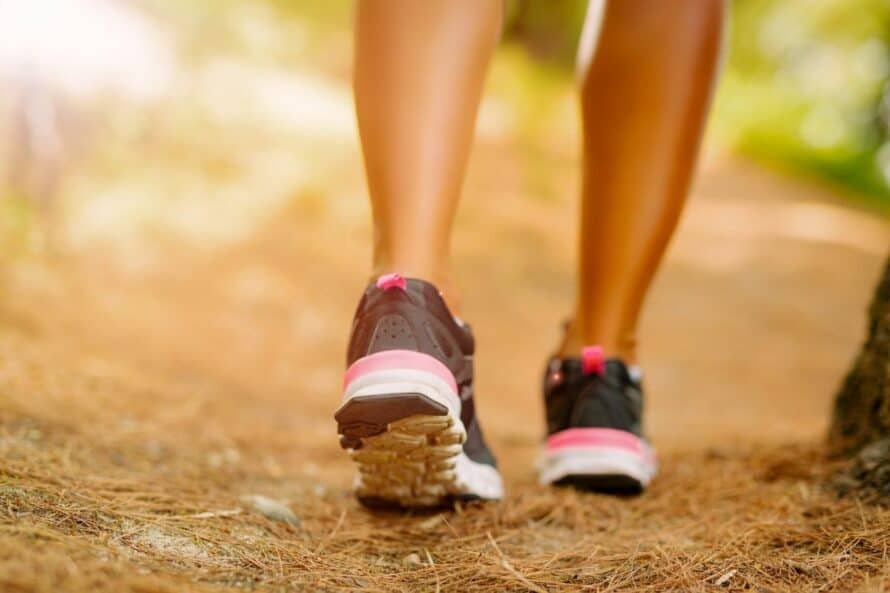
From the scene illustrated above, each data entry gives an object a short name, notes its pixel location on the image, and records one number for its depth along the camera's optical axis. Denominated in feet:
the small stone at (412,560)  5.47
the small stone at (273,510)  5.62
